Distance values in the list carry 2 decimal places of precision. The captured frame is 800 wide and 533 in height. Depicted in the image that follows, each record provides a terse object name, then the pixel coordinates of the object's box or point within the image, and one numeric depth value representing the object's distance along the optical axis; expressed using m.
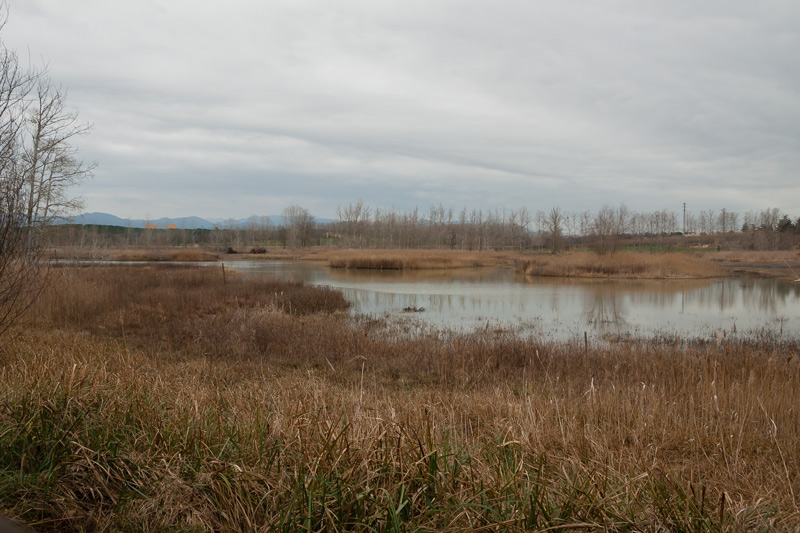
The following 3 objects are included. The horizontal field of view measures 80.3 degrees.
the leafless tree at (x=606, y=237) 32.69
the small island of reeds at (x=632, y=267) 28.61
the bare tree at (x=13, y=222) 4.64
